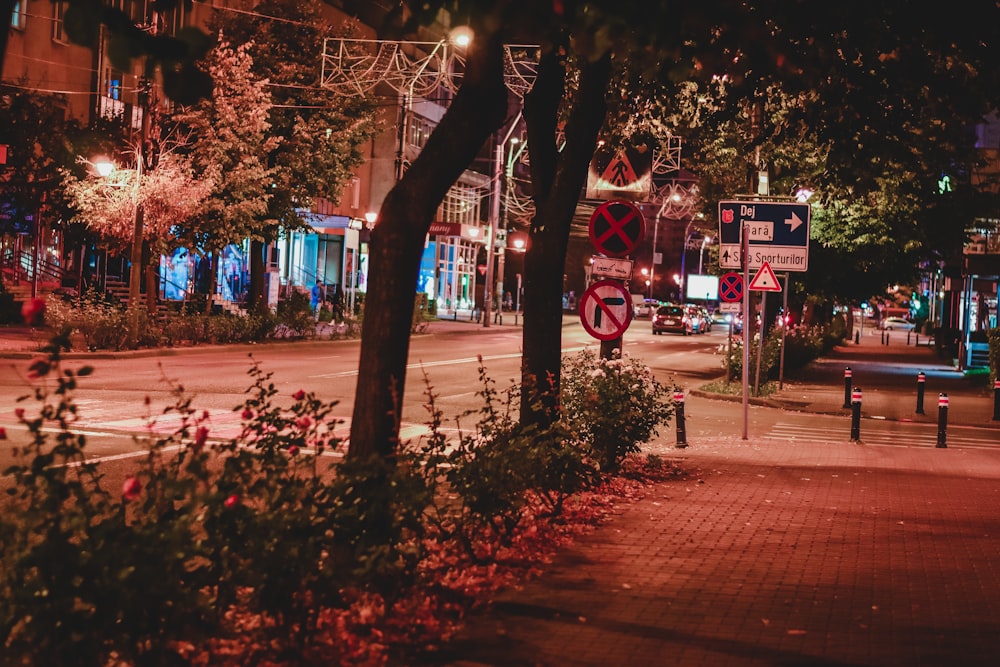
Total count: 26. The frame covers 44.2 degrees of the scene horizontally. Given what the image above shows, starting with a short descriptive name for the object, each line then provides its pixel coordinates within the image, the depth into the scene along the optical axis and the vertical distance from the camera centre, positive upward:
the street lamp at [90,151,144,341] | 30.10 +1.18
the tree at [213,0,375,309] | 37.91 +5.76
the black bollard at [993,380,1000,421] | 24.55 -1.75
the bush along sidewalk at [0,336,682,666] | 4.82 -1.25
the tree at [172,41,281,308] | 33.31 +3.64
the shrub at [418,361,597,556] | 7.54 -1.20
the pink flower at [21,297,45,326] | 4.96 -0.16
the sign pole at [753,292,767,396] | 26.05 -0.91
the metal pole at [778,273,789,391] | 30.18 -0.58
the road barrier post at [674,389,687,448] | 16.71 -1.80
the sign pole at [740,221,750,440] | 17.95 -0.08
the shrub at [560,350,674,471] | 12.45 -1.11
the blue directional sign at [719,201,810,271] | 19.38 +1.15
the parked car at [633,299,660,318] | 103.28 -0.81
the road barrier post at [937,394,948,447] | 19.33 -1.71
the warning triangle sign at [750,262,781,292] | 22.73 +0.43
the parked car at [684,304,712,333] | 75.38 -1.15
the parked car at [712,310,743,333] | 101.82 -1.47
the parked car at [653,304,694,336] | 68.44 -1.14
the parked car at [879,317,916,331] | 125.89 -1.52
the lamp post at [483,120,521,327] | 55.38 +2.89
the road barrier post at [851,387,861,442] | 19.52 -1.73
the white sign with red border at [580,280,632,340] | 12.77 -0.13
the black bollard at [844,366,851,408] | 26.37 -1.77
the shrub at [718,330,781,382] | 31.33 -1.39
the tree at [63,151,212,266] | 31.09 +1.97
